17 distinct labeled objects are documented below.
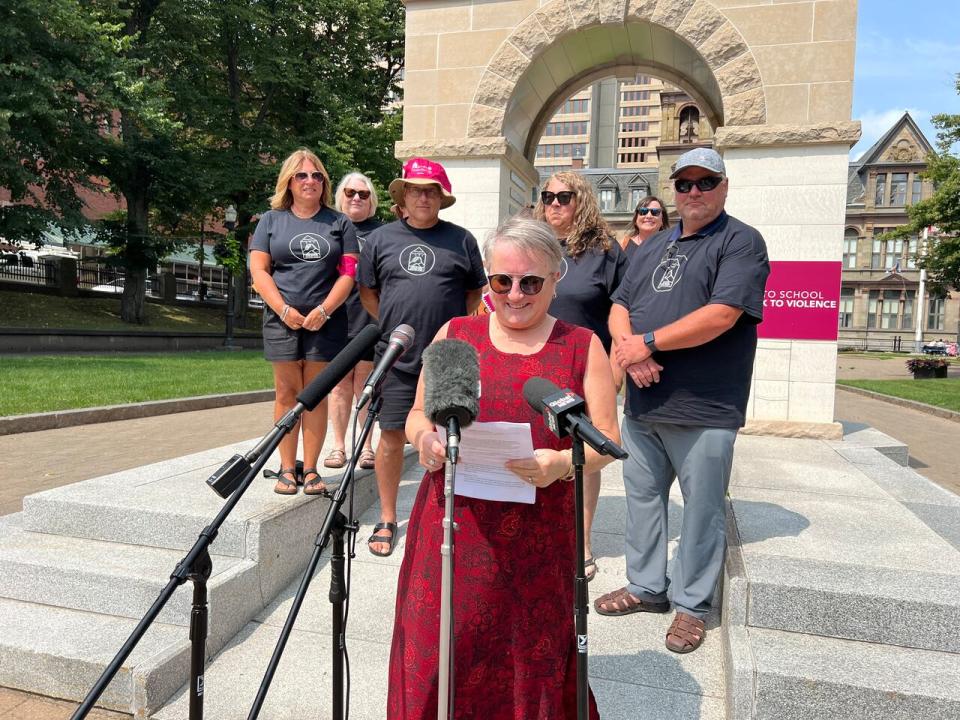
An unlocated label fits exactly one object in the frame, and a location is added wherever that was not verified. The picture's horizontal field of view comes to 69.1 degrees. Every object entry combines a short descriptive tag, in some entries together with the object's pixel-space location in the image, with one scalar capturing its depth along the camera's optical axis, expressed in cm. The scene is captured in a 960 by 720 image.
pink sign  768
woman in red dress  214
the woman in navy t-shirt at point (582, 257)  403
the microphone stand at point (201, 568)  178
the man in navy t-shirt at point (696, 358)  337
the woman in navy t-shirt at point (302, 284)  445
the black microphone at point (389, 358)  211
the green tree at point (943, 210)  2473
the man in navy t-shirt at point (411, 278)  419
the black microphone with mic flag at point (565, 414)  165
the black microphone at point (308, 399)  178
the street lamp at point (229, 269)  2322
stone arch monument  770
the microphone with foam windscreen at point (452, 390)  174
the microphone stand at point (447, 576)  168
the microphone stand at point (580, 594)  173
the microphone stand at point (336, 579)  192
